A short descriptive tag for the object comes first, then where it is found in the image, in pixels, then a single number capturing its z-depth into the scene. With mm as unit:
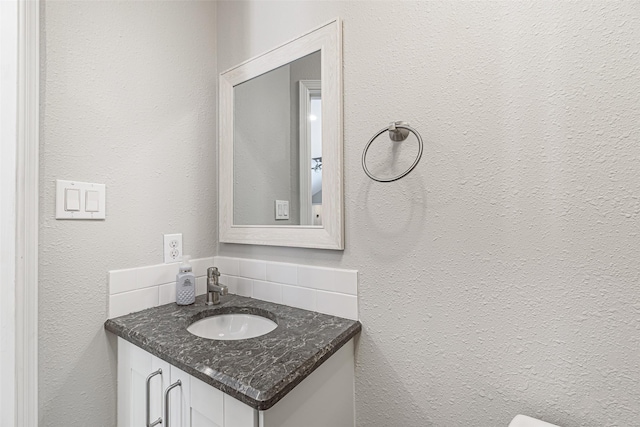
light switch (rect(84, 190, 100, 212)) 927
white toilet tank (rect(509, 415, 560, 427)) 607
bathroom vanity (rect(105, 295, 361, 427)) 601
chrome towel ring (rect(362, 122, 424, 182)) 798
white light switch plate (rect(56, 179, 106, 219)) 876
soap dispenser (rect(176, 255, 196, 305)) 1113
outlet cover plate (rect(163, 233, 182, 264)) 1142
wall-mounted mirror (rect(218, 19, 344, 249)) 977
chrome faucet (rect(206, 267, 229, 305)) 1092
